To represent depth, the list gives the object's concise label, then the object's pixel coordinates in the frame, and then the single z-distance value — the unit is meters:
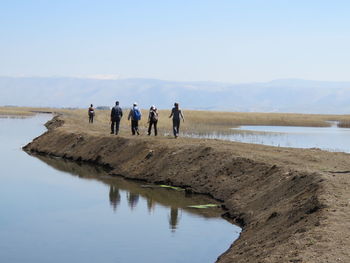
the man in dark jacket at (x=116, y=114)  41.44
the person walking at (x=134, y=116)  38.68
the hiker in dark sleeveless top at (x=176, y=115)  36.09
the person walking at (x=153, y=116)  38.56
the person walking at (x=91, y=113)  65.16
